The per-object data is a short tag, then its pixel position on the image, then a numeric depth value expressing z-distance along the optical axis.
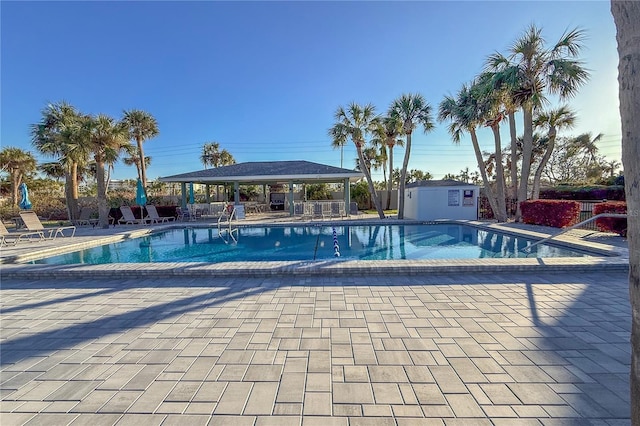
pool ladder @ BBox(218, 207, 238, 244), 11.53
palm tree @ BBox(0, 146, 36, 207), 22.42
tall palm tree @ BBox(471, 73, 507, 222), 12.07
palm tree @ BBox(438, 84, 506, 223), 13.05
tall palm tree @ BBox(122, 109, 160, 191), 20.75
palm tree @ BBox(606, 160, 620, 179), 29.83
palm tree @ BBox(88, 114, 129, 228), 12.60
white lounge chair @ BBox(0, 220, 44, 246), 9.13
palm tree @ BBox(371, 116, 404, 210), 15.49
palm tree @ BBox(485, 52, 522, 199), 11.53
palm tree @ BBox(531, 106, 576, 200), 14.20
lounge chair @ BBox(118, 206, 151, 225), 15.19
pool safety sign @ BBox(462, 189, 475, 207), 16.03
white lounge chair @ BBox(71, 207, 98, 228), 15.16
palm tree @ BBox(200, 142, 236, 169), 33.75
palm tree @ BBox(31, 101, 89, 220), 12.89
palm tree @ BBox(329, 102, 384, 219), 15.49
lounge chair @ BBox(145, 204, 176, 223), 15.46
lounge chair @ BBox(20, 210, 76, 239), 10.21
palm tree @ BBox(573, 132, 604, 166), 26.53
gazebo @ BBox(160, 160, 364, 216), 16.31
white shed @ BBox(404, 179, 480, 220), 16.05
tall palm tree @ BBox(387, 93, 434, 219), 15.09
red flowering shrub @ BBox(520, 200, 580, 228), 10.51
